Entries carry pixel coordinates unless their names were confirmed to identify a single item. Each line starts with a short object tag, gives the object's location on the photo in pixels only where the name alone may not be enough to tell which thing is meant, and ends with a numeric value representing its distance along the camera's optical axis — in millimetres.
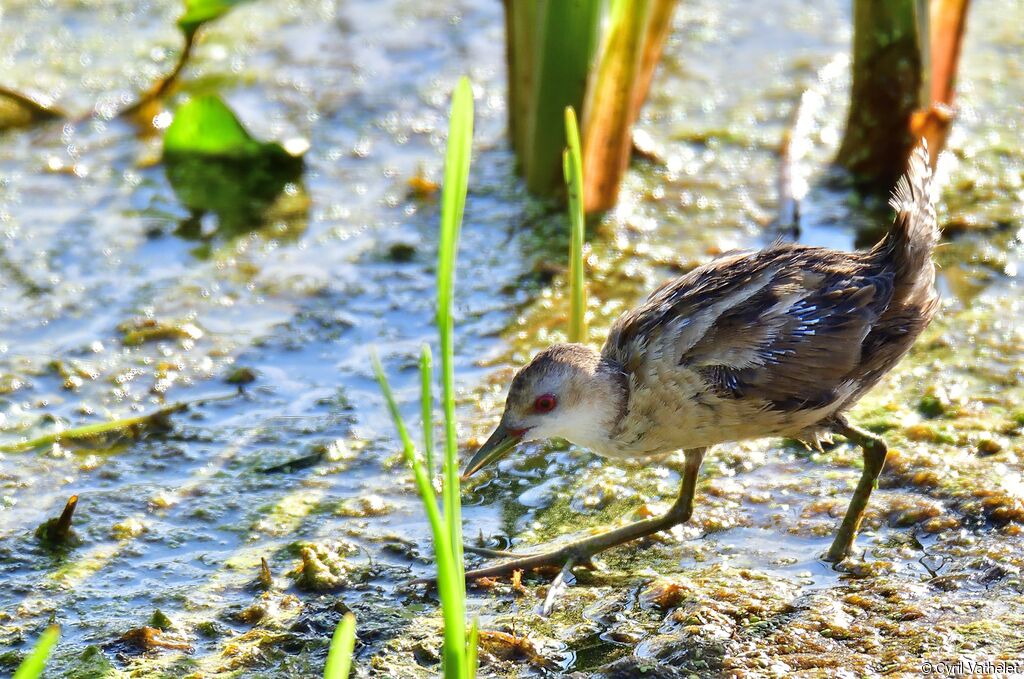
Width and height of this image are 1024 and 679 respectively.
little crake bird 7289
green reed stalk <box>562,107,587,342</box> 7457
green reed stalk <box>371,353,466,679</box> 4337
